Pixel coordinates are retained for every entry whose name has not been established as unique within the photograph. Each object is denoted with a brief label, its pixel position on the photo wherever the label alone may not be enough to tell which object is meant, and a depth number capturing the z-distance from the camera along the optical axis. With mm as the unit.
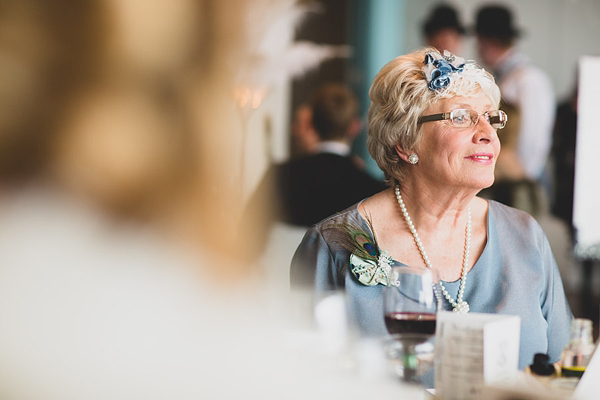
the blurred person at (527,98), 5235
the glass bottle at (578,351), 2360
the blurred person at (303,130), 5269
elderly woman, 2755
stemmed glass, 2203
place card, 2157
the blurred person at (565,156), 5289
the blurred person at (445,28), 5494
